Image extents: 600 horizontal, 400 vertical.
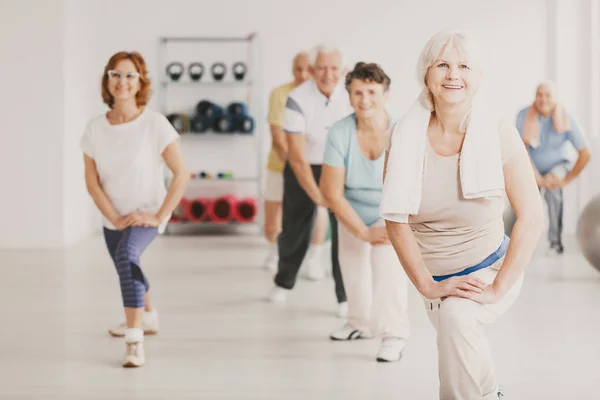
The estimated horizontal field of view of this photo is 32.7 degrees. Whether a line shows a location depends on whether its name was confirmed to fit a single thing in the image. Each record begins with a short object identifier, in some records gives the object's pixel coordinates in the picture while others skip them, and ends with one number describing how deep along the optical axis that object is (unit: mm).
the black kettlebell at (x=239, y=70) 9461
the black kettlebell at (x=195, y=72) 9492
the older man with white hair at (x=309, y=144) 5516
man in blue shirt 7648
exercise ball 6570
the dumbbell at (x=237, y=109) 9477
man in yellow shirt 6938
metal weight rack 9688
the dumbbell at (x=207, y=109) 9453
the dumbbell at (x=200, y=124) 9414
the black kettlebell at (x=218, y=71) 9492
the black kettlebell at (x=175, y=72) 9477
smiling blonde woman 2980
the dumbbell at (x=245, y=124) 9391
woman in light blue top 4504
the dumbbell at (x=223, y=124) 9383
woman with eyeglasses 4509
